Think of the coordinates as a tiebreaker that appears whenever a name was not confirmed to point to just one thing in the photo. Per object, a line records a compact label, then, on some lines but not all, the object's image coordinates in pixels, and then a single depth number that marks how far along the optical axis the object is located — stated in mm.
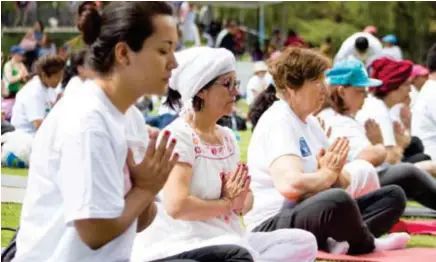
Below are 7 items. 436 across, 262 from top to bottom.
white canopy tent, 29947
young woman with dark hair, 4051
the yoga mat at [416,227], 9304
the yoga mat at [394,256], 7775
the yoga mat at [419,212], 10346
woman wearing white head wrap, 5846
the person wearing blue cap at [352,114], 9011
